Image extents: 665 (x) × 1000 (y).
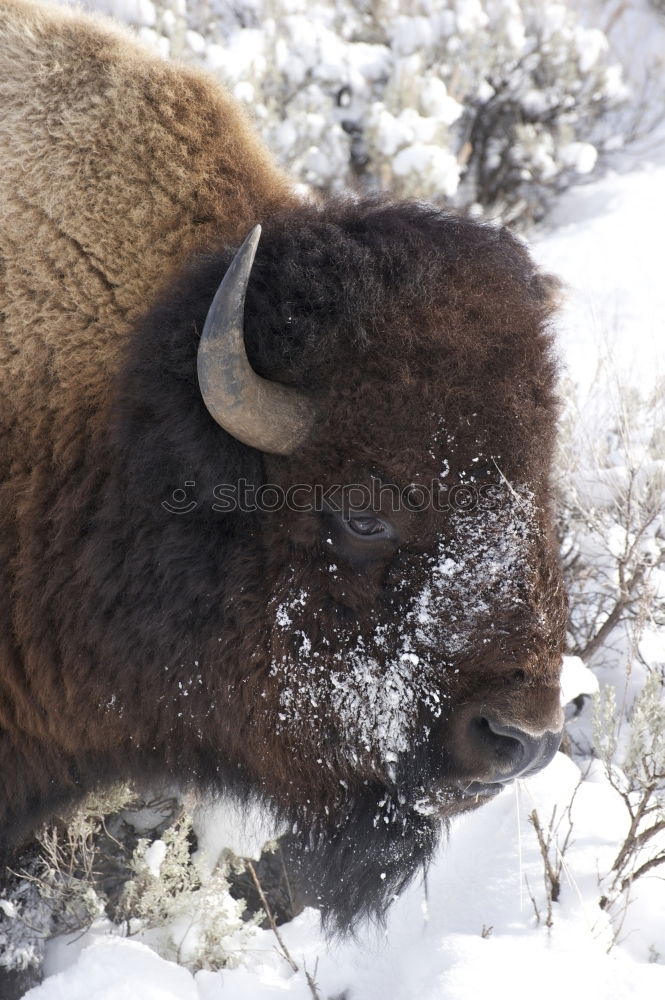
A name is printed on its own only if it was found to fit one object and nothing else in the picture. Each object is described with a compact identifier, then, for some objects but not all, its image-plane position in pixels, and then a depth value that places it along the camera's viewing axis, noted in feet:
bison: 14.61
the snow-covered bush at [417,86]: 50.55
